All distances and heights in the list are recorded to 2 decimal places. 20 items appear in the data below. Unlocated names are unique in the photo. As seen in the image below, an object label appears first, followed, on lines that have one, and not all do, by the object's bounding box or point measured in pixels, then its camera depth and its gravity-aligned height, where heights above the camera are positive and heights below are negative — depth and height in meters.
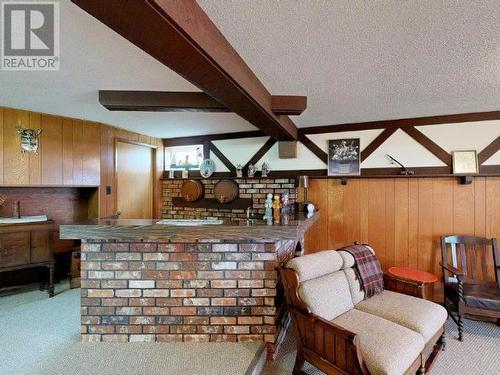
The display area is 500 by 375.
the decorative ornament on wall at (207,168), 4.36 +0.36
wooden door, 4.02 +0.17
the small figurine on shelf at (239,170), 4.16 +0.30
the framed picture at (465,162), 3.02 +0.30
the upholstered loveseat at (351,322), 1.64 -1.00
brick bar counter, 2.20 -0.83
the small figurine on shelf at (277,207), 2.91 -0.20
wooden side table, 2.58 -0.93
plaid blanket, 2.50 -0.79
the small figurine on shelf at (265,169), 3.95 +0.31
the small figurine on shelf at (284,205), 3.14 -0.19
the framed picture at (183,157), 4.55 +0.58
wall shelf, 4.12 -0.22
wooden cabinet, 2.93 -0.64
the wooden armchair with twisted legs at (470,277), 2.45 -0.98
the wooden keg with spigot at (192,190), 4.37 +0.00
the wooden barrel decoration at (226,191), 4.16 -0.02
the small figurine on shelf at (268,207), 2.82 -0.19
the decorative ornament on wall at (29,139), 3.07 +0.62
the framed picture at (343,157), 3.54 +0.43
